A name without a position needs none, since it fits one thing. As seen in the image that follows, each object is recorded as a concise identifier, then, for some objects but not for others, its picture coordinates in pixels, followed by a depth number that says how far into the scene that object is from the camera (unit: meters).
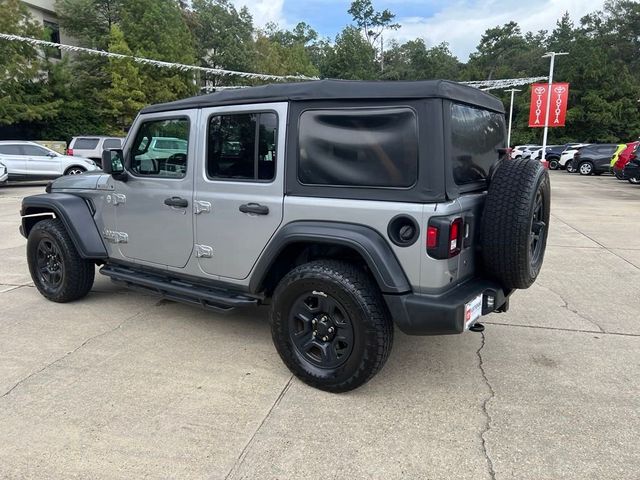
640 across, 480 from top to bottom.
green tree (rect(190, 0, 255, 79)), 40.97
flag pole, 19.92
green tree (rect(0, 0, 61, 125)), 21.67
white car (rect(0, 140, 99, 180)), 16.50
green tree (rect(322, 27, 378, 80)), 59.31
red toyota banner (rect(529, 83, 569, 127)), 20.17
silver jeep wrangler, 2.91
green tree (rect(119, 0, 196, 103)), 26.92
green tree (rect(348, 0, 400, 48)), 88.75
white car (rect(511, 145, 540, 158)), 32.05
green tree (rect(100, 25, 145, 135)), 25.39
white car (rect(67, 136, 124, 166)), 19.52
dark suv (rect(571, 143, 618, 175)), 25.91
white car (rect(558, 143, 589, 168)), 28.75
